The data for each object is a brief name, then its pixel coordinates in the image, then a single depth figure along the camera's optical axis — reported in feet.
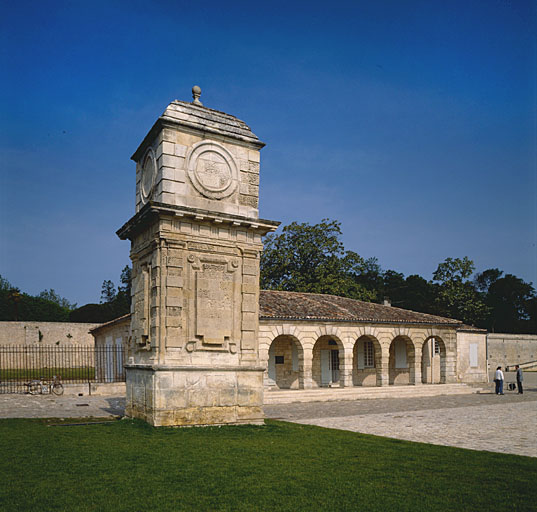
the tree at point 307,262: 118.73
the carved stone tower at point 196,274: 31.48
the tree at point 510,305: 201.05
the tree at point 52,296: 320.70
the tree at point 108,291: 248.93
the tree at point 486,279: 239.50
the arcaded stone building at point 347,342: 70.95
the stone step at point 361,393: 63.00
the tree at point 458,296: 147.13
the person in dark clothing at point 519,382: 72.32
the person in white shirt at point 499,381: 70.90
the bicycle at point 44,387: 62.75
